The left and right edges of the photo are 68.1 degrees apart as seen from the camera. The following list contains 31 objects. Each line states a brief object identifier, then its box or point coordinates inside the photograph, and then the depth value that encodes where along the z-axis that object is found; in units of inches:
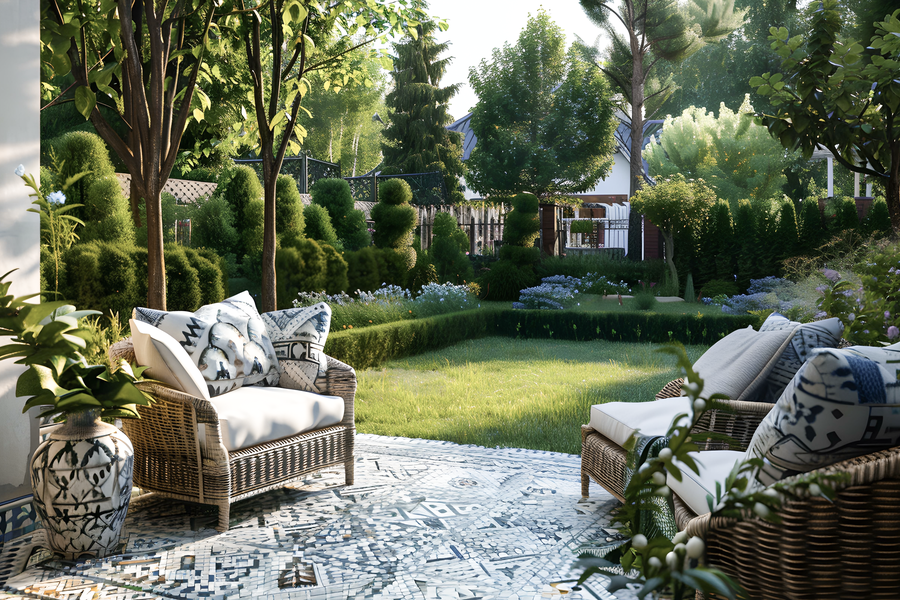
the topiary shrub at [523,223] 532.7
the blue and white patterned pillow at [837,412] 56.7
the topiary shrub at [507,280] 521.3
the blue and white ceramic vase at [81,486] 100.6
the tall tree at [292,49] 207.9
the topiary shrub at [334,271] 369.1
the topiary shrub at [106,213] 316.5
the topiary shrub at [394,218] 476.4
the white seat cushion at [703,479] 80.7
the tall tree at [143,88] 151.3
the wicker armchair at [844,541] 55.2
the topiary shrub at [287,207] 417.3
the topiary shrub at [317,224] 444.1
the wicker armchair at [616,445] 107.3
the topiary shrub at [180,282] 274.8
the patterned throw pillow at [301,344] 144.1
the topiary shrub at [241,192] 414.0
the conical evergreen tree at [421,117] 1091.9
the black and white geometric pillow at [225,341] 130.5
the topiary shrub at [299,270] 346.0
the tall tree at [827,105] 217.6
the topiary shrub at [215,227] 400.2
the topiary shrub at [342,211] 505.6
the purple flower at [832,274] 229.1
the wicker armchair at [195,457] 114.7
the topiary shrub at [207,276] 284.5
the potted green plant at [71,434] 98.7
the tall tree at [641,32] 714.2
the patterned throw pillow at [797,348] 107.4
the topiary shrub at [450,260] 490.6
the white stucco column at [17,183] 113.3
